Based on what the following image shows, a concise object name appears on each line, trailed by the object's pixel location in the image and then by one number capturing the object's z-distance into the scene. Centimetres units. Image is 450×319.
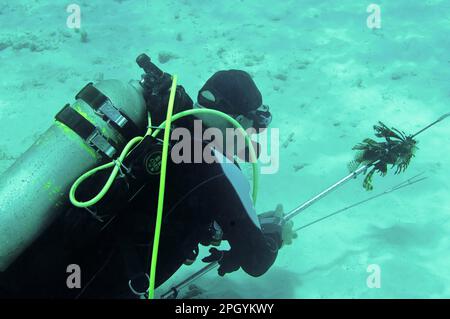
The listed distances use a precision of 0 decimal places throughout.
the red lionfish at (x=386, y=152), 355
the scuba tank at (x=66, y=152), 224
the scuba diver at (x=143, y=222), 219
